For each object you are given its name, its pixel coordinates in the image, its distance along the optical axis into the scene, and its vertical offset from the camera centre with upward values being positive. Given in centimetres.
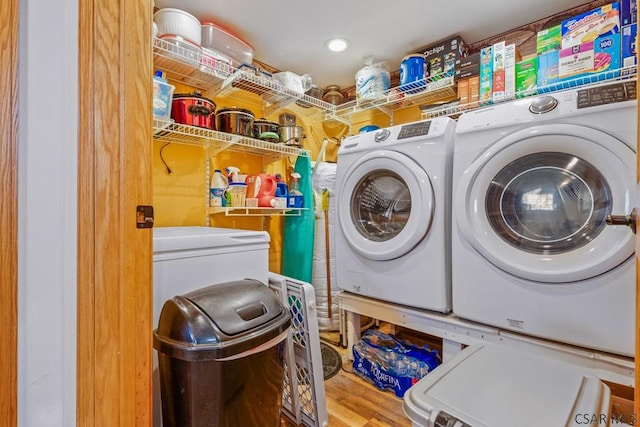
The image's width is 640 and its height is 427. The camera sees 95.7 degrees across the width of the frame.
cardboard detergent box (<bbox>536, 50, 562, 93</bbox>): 149 +75
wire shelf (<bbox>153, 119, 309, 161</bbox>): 149 +44
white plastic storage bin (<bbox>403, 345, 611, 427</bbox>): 63 -44
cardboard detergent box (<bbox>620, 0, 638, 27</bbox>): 130 +93
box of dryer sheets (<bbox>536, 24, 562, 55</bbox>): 153 +95
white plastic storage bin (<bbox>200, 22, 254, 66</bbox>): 172 +106
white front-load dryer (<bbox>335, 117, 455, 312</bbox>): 135 +0
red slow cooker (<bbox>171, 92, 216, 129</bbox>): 149 +54
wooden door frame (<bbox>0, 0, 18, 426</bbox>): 47 +1
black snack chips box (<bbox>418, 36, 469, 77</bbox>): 193 +109
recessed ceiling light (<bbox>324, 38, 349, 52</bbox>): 199 +119
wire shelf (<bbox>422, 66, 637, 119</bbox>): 132 +66
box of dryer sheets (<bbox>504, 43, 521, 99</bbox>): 163 +83
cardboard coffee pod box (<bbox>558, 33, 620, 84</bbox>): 134 +76
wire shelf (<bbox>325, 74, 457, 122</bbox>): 197 +87
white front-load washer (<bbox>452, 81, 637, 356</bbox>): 96 +0
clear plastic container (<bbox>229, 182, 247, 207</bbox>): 180 +13
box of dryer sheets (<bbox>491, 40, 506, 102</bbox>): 166 +83
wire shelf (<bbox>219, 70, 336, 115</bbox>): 171 +80
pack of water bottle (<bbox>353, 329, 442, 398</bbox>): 145 -78
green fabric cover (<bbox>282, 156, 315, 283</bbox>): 216 -16
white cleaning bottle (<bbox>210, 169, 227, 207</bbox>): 181 +16
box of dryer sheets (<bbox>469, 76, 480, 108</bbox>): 174 +76
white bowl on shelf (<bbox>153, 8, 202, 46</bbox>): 148 +98
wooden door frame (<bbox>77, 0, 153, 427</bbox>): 56 +1
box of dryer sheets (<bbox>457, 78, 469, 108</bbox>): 179 +77
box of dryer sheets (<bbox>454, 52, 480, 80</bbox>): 177 +92
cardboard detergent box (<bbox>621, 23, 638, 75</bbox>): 128 +76
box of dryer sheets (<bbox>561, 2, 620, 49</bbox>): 135 +92
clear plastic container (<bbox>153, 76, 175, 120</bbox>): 129 +53
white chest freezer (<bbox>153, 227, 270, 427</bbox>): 95 -18
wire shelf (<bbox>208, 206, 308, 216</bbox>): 179 +2
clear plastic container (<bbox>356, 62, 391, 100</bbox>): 214 +99
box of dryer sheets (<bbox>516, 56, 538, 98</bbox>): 156 +76
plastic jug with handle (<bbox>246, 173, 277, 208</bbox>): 189 +17
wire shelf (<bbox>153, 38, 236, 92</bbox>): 145 +80
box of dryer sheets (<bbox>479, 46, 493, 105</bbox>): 169 +83
